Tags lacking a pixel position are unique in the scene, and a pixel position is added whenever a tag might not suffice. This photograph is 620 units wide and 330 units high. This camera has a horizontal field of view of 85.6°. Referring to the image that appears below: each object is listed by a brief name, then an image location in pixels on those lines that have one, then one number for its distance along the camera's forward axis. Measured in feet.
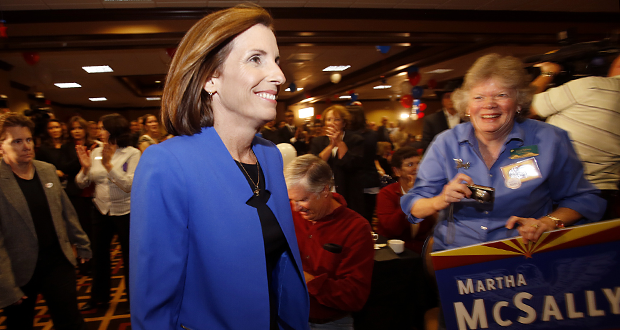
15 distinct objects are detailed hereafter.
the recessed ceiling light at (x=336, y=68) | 32.15
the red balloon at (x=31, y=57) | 18.13
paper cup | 7.26
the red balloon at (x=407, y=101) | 33.12
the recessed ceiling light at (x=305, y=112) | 19.11
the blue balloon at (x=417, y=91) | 31.65
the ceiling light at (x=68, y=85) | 32.86
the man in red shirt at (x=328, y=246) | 5.21
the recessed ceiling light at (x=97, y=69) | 26.45
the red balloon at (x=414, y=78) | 28.25
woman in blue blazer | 2.25
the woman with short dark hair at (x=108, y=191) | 9.67
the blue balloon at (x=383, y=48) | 22.12
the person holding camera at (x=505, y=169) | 4.11
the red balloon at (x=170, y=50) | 18.21
